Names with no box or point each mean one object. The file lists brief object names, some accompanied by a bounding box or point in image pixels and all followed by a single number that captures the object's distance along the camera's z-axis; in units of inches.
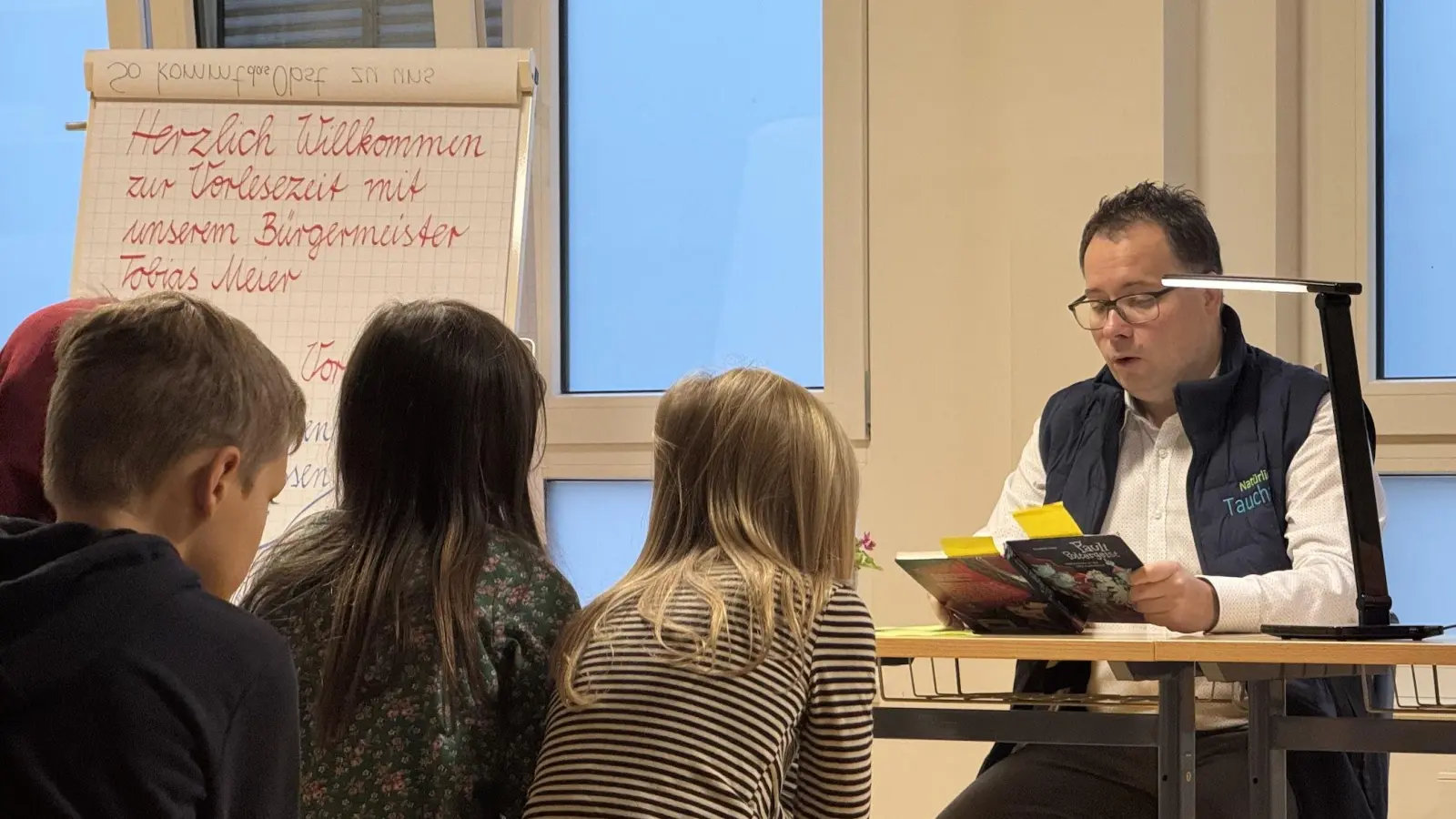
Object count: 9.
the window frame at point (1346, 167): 207.7
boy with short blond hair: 129.4
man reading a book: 176.4
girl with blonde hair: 158.1
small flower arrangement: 185.1
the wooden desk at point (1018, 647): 169.7
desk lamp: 173.8
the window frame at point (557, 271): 214.7
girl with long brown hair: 158.8
